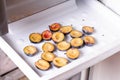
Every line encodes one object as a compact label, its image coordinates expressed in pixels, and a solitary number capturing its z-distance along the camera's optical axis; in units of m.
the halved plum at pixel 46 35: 0.85
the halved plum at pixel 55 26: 0.88
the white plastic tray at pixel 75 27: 0.76
